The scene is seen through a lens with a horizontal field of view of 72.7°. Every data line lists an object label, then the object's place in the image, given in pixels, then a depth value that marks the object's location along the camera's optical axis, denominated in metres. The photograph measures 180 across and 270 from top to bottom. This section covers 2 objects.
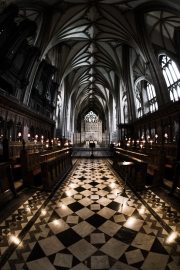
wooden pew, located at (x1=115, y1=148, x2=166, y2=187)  4.56
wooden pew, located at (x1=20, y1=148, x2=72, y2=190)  4.33
